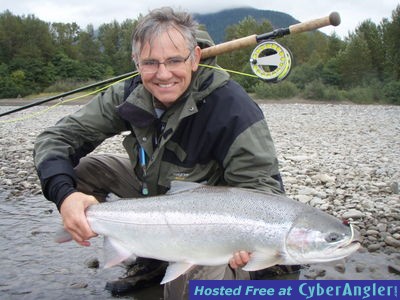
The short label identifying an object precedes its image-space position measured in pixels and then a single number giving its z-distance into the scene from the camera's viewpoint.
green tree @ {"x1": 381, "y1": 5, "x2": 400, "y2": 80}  37.19
